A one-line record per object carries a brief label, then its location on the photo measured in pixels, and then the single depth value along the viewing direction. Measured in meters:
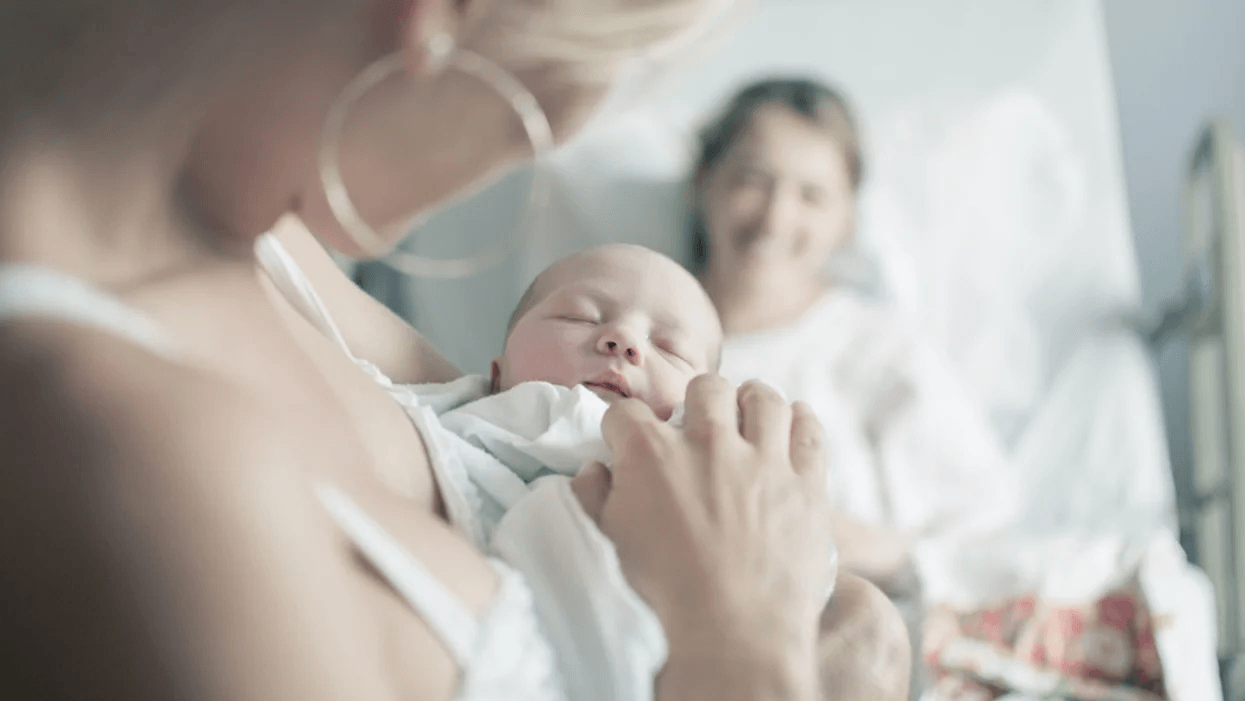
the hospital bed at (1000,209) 1.64
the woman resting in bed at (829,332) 1.46
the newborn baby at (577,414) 0.46
